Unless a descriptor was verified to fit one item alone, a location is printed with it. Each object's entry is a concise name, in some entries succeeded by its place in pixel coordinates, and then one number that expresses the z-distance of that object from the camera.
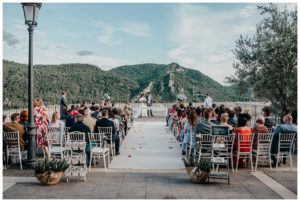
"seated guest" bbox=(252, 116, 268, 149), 6.34
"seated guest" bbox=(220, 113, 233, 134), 6.37
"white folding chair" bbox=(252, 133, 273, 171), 6.03
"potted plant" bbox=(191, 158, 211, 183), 5.00
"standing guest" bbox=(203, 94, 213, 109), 14.53
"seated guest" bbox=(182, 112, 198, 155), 6.93
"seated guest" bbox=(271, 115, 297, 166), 6.24
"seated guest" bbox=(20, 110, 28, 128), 7.10
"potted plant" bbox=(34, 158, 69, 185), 4.87
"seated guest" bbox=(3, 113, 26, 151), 6.37
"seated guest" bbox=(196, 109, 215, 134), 6.58
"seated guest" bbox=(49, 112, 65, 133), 6.70
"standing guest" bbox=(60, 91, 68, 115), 12.35
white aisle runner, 6.40
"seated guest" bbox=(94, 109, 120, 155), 6.92
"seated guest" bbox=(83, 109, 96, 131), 7.19
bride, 18.05
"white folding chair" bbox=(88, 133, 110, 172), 5.99
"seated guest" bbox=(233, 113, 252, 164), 6.13
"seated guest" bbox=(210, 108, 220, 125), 6.96
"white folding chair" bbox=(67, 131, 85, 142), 5.86
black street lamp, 6.03
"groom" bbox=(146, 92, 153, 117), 18.35
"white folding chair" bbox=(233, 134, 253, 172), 6.04
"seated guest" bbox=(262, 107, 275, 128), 7.32
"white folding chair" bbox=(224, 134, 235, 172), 5.99
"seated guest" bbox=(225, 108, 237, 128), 7.28
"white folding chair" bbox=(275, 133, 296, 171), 6.13
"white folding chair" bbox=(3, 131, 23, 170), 6.15
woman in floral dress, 6.85
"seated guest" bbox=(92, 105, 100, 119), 8.99
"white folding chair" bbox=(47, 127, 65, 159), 6.04
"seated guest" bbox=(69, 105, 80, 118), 9.02
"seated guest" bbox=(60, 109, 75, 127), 7.92
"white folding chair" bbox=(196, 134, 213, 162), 6.10
